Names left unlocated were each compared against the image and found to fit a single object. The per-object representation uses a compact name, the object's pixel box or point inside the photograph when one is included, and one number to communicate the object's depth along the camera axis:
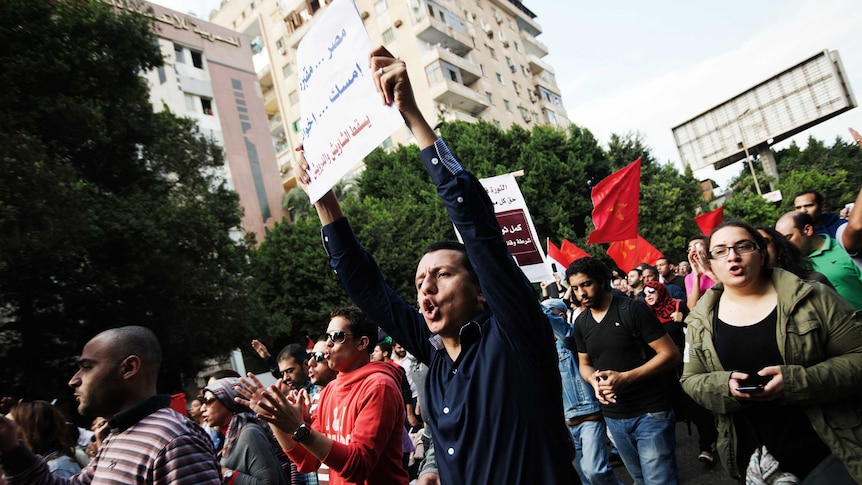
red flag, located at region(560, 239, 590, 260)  9.91
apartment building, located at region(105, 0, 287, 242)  29.52
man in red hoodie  2.05
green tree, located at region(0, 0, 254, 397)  11.45
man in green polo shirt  3.31
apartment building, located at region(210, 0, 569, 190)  36.06
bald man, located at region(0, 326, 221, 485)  2.13
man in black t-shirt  3.49
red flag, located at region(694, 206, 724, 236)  7.98
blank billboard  41.34
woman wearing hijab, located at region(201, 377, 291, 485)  2.96
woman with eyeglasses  2.13
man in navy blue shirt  1.62
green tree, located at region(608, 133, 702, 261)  28.06
